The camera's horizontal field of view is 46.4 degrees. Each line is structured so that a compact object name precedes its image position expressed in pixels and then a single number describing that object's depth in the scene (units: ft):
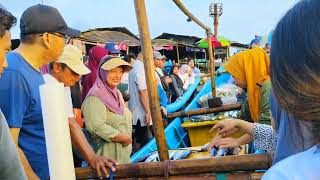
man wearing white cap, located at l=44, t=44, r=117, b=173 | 8.56
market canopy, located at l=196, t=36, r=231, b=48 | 55.26
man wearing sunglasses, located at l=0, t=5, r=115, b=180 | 6.21
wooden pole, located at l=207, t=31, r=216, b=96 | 21.53
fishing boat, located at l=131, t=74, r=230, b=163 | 17.54
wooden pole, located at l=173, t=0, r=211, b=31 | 12.87
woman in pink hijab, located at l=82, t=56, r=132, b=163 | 9.55
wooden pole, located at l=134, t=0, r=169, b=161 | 7.98
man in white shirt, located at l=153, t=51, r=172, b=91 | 23.83
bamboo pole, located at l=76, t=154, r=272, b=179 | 6.21
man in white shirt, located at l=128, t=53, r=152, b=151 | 16.14
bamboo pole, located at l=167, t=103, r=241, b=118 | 18.29
